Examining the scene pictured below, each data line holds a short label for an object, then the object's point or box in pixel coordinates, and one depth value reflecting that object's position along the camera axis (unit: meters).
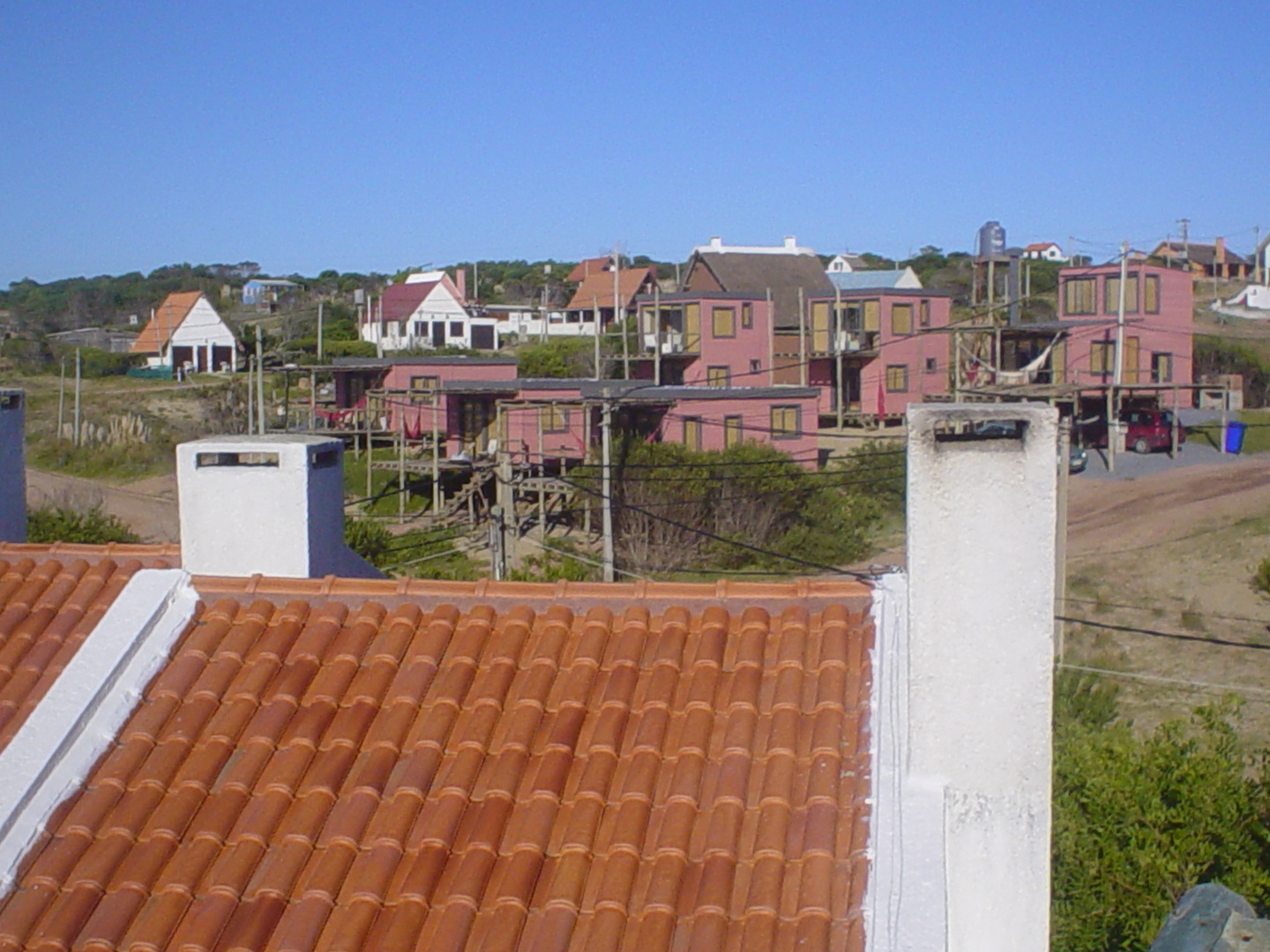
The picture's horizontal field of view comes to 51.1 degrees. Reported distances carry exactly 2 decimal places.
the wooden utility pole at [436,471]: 36.20
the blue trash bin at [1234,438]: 43.09
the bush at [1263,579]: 25.25
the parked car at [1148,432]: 43.42
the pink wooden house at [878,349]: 52.28
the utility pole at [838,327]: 51.00
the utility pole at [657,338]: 47.47
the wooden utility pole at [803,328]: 49.28
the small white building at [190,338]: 67.62
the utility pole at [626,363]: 46.55
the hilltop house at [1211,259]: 100.94
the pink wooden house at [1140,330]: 45.88
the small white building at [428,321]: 74.75
